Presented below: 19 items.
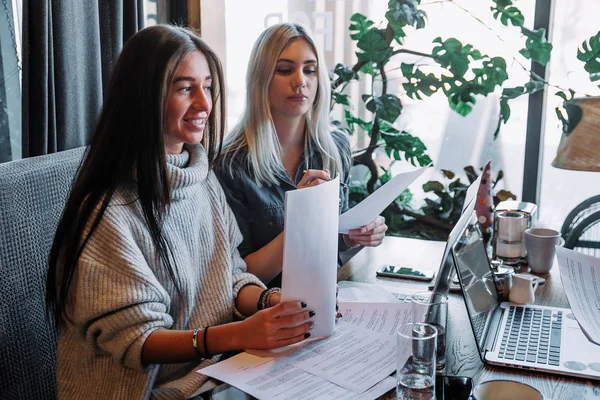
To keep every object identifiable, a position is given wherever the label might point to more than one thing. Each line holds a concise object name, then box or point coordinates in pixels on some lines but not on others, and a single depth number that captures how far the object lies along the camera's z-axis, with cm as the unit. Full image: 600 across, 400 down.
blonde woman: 185
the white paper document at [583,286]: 112
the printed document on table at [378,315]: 121
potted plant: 272
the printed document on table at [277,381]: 96
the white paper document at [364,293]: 137
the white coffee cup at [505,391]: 95
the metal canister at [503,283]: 139
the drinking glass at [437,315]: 101
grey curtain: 187
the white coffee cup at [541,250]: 159
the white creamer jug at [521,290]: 137
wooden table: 100
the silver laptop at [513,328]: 108
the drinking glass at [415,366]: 91
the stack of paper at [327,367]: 98
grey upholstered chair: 122
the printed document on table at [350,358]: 102
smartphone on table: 158
